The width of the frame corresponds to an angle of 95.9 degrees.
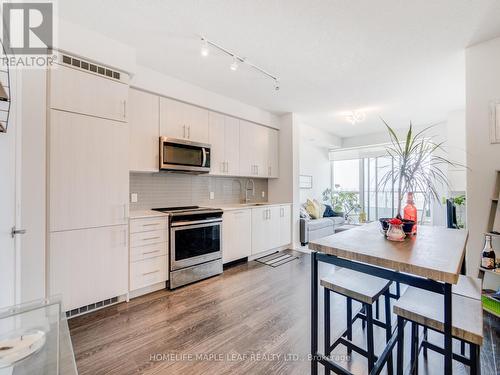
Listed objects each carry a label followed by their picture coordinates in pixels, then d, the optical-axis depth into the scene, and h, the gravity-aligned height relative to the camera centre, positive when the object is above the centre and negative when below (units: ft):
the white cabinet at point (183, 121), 9.88 +3.11
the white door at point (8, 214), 4.54 -0.57
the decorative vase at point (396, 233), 4.67 -0.95
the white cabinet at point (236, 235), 11.08 -2.42
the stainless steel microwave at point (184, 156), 9.43 +1.42
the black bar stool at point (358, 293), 4.28 -2.09
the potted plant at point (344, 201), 21.59 -1.33
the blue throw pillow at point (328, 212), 19.21 -2.11
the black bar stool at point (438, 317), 3.34 -2.08
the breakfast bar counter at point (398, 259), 3.18 -1.12
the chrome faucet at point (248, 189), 14.40 -0.10
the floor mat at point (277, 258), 12.06 -4.02
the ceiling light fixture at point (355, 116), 14.34 +4.63
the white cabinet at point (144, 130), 8.91 +2.33
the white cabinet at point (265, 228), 12.50 -2.36
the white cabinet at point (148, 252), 8.06 -2.39
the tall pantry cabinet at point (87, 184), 6.59 +0.12
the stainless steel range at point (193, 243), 8.93 -2.38
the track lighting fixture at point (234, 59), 7.57 +4.90
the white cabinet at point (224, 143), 11.71 +2.39
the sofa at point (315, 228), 15.20 -2.88
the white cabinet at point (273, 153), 14.73 +2.26
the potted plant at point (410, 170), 4.90 +0.38
